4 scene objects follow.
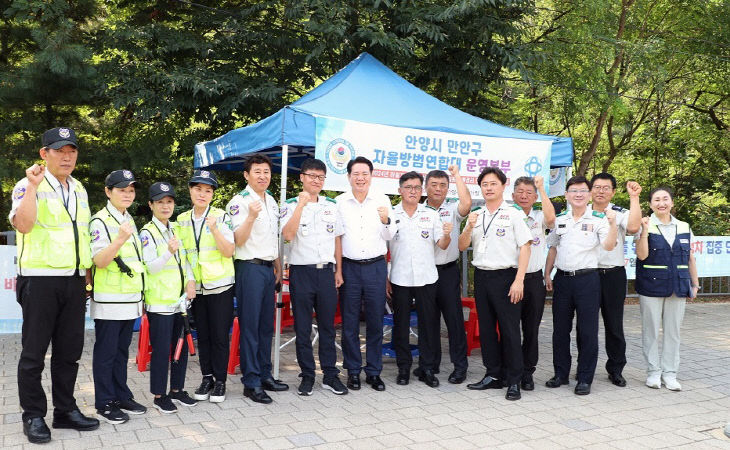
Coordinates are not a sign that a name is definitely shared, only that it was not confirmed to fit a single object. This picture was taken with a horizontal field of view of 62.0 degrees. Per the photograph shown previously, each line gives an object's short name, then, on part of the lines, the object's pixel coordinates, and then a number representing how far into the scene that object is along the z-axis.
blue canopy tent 5.07
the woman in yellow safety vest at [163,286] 3.91
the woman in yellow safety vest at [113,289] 3.70
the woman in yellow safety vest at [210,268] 4.16
